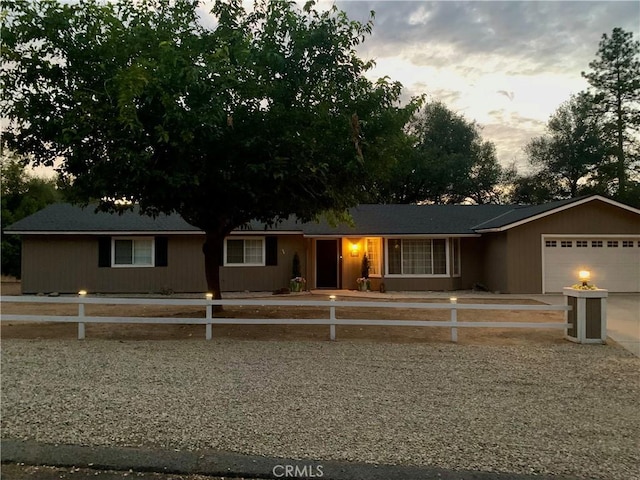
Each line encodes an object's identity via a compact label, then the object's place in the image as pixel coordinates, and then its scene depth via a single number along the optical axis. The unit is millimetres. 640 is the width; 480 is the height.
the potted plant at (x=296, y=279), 17688
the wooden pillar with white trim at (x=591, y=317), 8258
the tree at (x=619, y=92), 30906
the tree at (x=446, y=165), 33375
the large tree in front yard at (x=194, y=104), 8094
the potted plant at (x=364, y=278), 18328
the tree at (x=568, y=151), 33594
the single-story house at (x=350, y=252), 17078
